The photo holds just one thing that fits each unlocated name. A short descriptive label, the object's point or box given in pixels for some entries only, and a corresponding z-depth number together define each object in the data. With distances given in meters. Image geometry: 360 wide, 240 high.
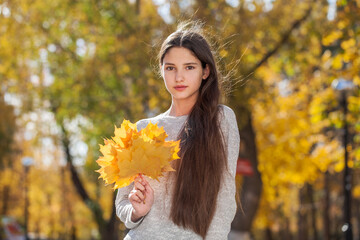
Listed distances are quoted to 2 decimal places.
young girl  3.02
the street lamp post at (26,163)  26.69
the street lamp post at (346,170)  11.88
